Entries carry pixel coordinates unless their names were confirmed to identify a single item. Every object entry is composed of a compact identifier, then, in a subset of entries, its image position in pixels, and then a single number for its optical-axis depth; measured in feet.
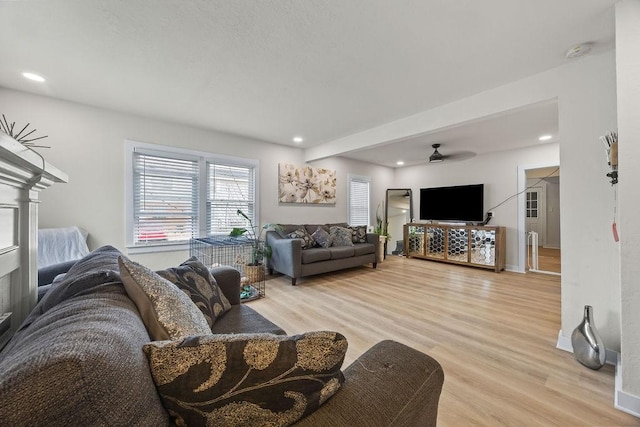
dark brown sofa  1.13
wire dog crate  10.95
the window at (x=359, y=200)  18.58
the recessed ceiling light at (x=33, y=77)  7.27
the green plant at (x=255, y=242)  11.91
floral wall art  14.93
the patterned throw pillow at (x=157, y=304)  2.53
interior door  22.98
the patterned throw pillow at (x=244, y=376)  1.73
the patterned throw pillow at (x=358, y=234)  15.92
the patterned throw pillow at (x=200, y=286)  4.41
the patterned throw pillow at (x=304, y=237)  13.79
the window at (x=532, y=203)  23.10
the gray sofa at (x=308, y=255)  12.32
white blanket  7.66
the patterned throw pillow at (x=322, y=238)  14.28
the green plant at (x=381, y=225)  19.72
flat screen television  16.38
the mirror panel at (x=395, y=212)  20.80
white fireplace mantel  2.43
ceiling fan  14.66
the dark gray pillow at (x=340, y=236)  14.85
